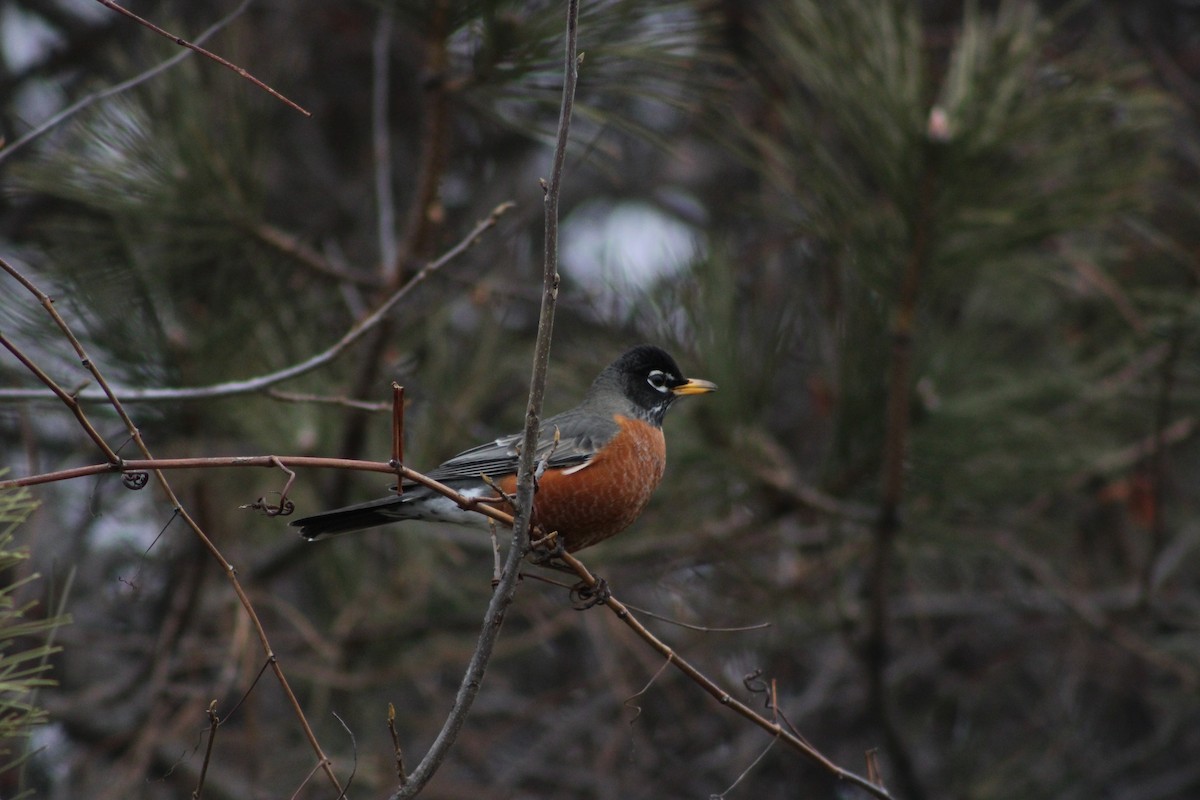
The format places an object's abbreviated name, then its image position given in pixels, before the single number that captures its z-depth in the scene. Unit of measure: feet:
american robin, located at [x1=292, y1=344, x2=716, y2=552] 23.17
